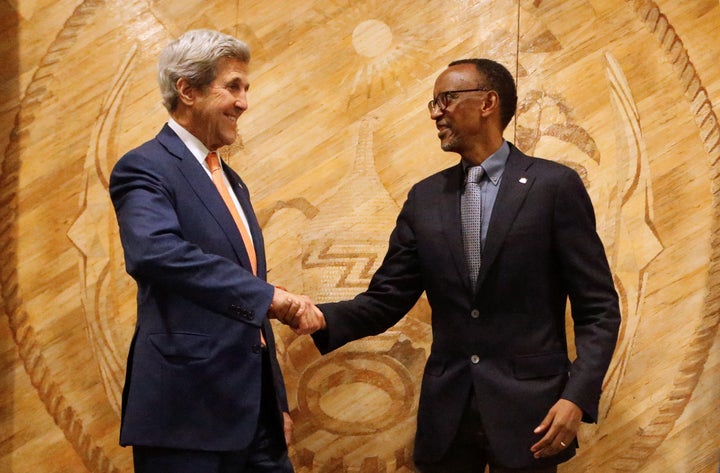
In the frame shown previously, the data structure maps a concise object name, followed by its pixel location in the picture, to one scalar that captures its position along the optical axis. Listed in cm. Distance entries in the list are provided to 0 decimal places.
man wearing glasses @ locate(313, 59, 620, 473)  251
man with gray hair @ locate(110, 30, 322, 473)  233
